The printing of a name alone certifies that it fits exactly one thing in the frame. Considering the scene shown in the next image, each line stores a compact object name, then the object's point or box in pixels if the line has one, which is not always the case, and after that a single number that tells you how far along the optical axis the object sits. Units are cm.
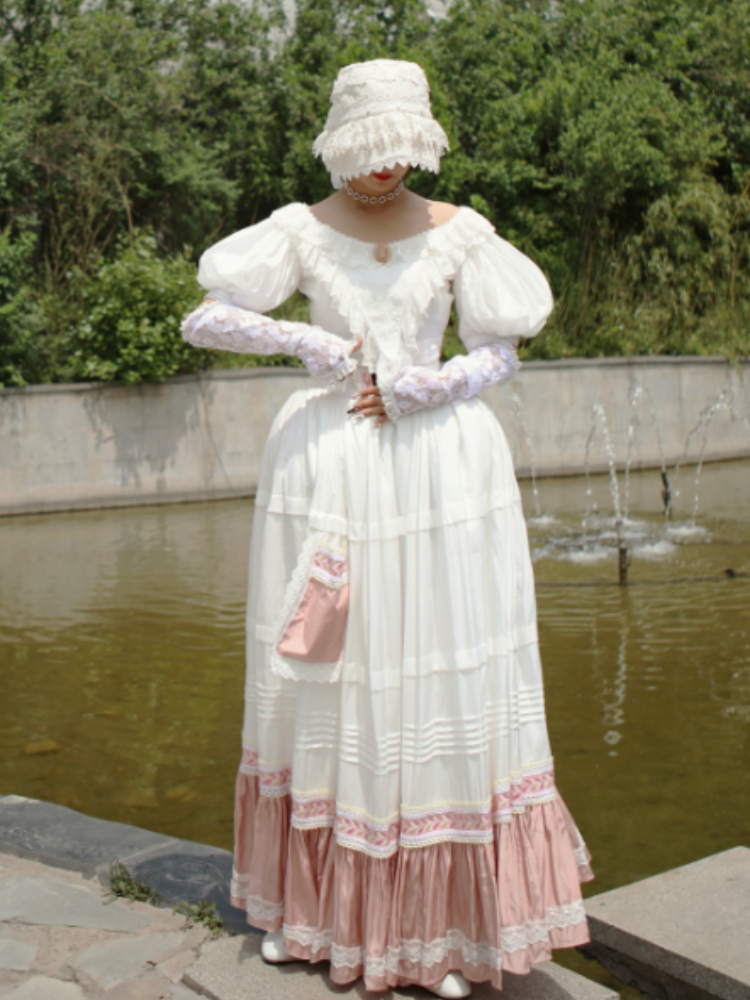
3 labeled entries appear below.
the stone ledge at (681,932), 244
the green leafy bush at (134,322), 1167
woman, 227
